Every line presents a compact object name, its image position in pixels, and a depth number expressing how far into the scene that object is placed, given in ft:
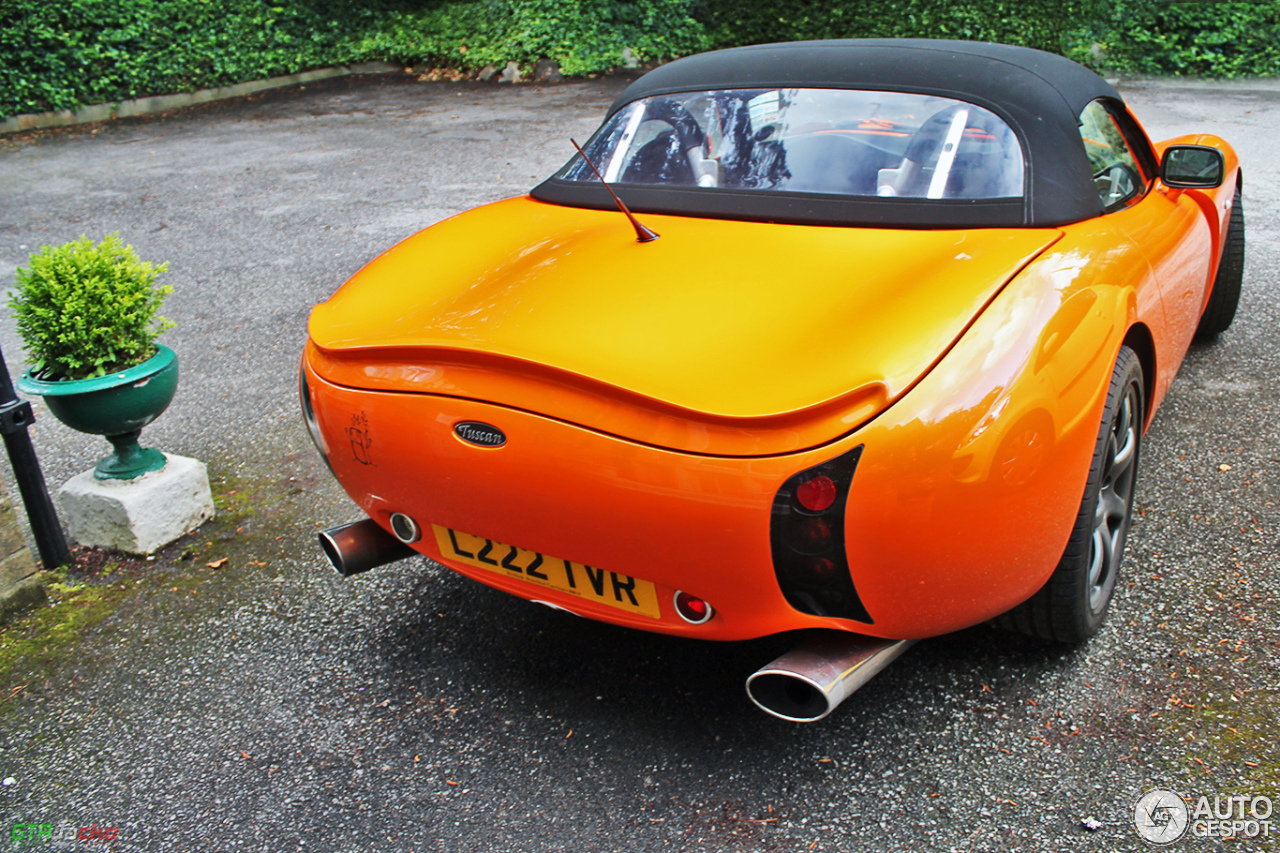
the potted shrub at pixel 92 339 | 9.96
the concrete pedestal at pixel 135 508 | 10.53
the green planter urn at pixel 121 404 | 9.91
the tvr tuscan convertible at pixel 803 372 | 5.92
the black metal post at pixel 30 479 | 9.67
